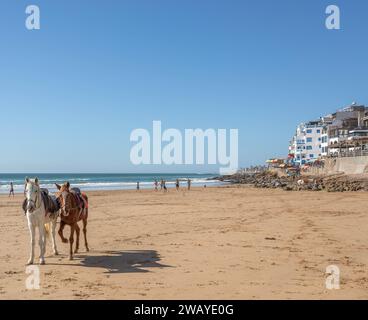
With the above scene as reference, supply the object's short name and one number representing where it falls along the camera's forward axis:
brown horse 10.99
